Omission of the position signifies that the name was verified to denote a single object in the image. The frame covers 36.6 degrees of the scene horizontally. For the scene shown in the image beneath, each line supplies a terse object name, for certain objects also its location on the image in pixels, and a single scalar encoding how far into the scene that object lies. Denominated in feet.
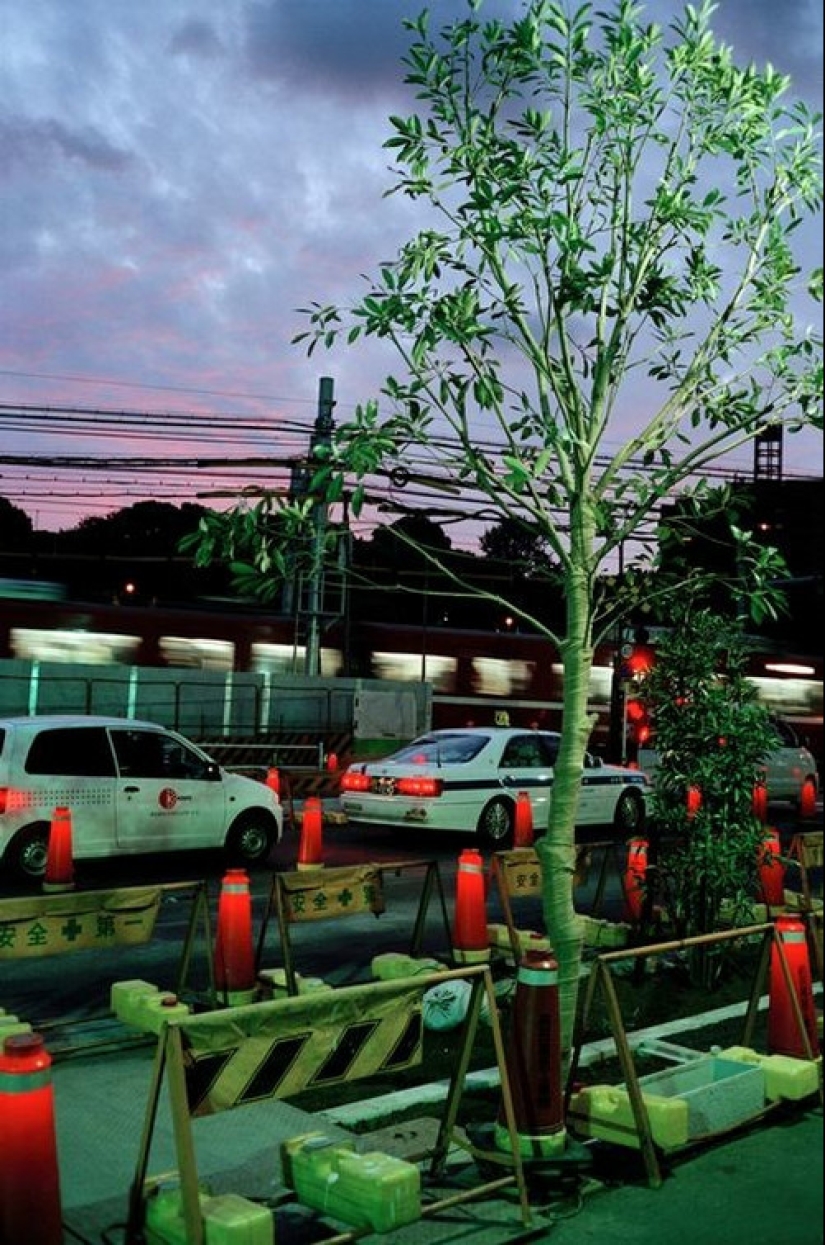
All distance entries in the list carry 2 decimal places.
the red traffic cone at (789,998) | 21.36
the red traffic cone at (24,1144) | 13.19
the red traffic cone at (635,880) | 31.58
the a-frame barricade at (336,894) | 28.18
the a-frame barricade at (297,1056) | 13.83
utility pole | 93.45
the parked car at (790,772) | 75.20
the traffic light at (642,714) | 31.15
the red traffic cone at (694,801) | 29.30
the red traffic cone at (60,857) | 38.93
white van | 40.96
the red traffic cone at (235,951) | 26.43
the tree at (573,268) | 21.22
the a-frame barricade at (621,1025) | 17.13
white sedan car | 52.13
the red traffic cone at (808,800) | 71.97
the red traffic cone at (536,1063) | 17.29
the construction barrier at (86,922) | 24.49
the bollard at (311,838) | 46.68
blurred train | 87.97
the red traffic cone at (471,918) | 30.37
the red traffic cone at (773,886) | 36.27
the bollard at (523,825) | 52.47
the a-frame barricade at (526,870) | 33.76
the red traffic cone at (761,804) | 50.19
